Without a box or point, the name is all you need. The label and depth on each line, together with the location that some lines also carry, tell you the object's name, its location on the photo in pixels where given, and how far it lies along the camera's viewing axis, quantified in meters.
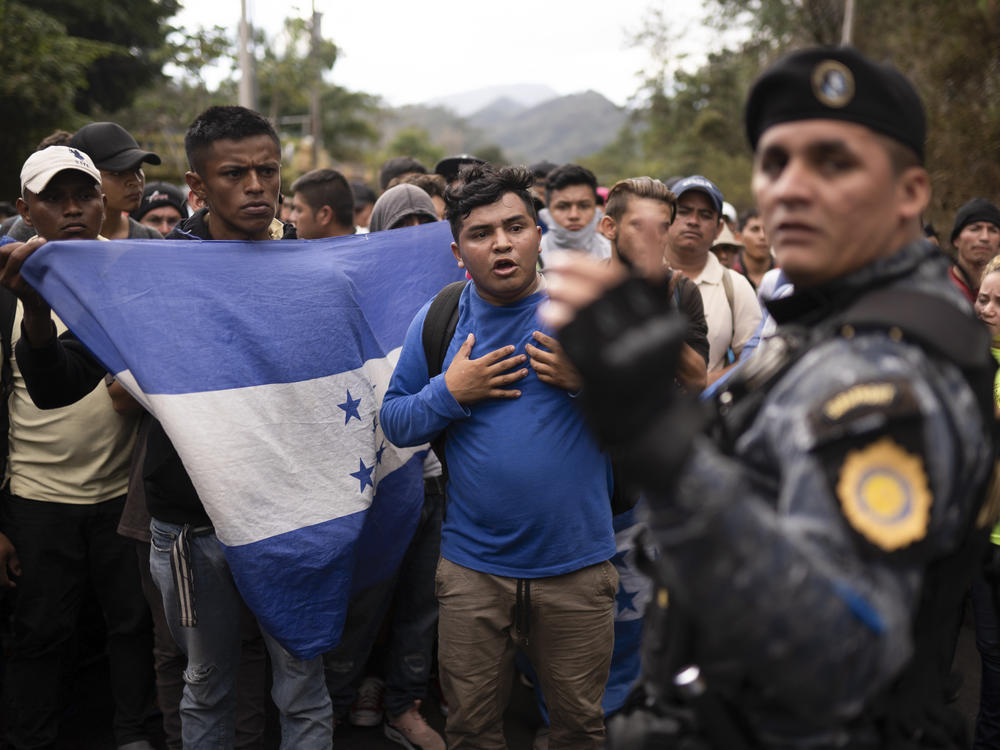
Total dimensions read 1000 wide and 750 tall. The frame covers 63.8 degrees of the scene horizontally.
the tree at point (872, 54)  11.12
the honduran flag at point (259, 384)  2.68
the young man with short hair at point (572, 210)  5.54
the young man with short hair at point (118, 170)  4.15
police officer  1.06
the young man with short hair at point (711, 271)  4.30
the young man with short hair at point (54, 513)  3.35
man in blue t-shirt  2.71
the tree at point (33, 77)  11.82
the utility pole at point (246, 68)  11.77
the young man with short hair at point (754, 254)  6.91
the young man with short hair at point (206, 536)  2.80
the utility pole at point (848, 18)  19.23
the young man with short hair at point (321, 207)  4.96
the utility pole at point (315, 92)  27.60
